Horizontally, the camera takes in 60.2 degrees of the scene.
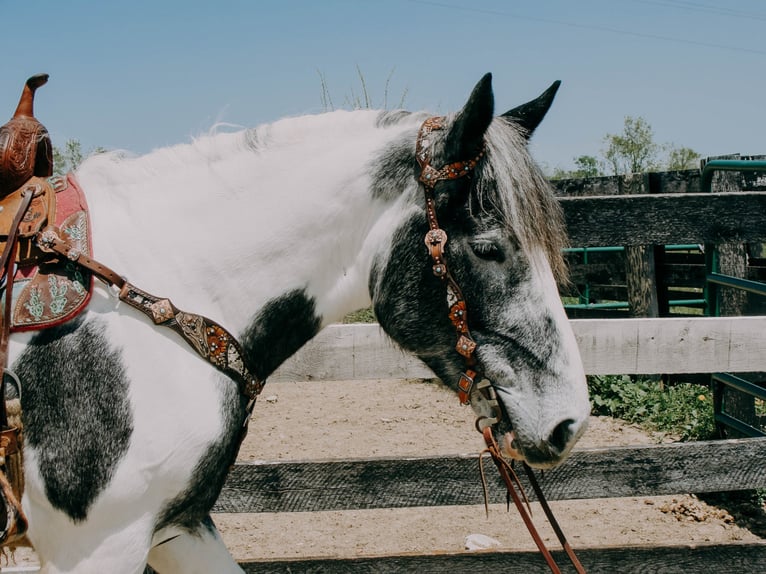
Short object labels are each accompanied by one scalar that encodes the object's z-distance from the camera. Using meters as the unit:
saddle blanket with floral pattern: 1.57
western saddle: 1.55
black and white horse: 1.57
